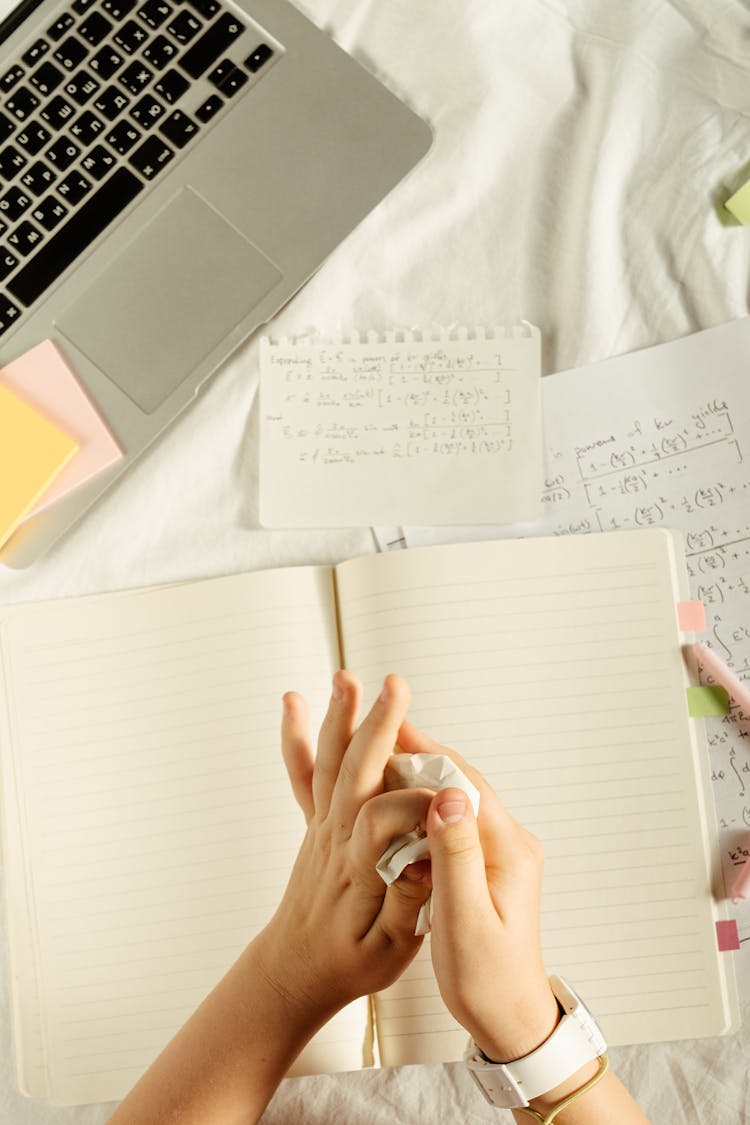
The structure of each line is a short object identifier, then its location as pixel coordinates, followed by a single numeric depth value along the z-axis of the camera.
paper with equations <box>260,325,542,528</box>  0.64
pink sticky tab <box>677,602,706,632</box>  0.62
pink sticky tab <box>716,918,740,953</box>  0.59
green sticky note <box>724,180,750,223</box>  0.63
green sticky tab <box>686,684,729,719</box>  0.61
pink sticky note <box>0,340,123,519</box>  0.63
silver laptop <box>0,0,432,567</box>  0.63
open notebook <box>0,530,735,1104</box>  0.59
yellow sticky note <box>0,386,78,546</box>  0.62
